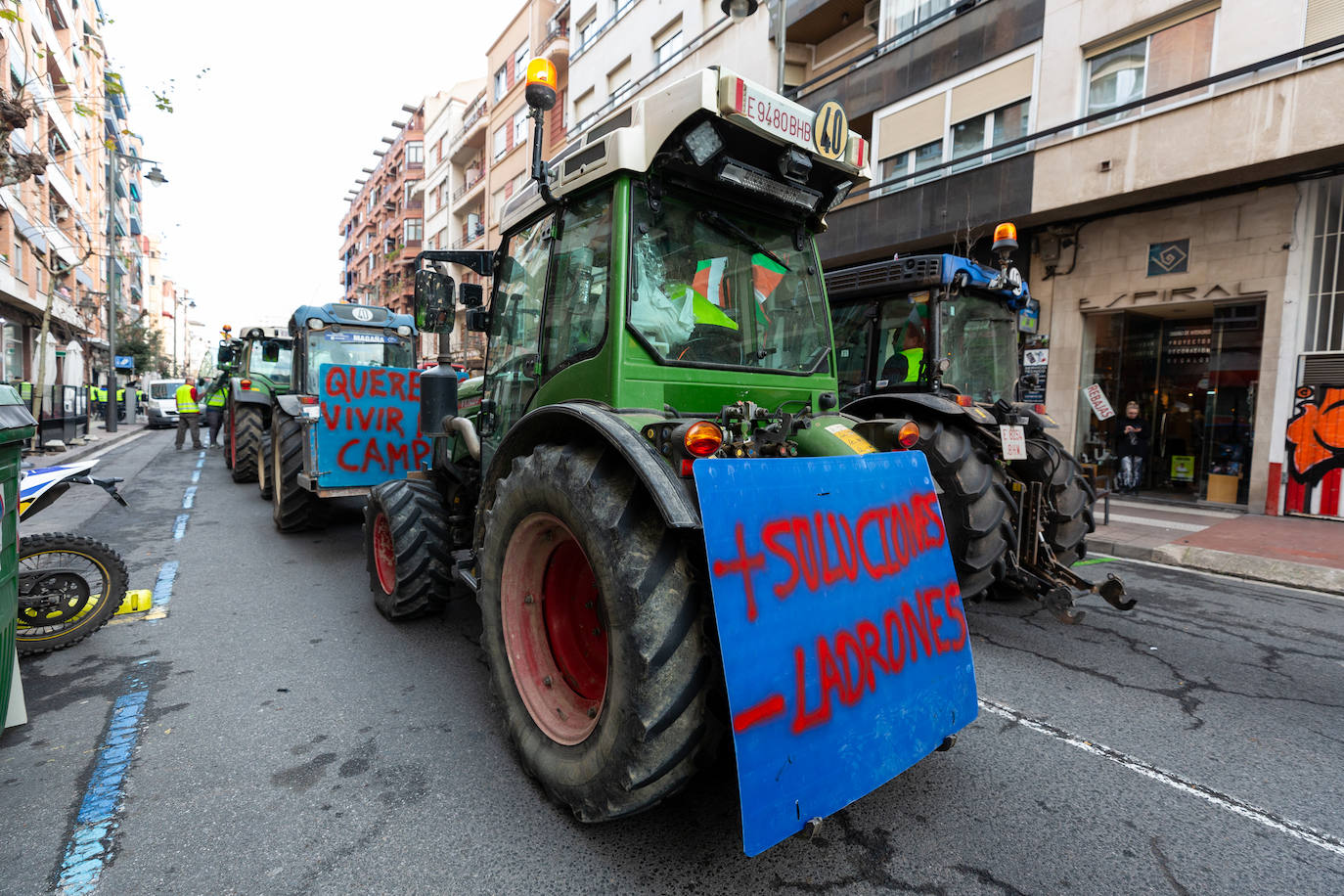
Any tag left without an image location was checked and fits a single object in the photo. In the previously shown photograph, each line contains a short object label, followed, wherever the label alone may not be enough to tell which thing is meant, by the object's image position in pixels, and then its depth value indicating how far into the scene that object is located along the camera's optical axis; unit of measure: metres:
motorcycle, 3.66
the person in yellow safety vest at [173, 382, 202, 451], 14.92
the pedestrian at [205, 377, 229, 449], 14.32
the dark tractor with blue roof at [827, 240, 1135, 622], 3.92
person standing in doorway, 11.12
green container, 2.66
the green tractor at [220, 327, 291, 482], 9.83
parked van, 24.28
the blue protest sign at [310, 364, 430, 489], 5.69
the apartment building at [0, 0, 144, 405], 18.27
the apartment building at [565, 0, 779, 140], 15.95
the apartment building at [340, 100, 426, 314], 42.19
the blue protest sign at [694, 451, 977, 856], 1.86
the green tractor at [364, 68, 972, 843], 2.00
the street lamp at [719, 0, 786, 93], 7.85
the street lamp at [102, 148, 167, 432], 19.03
